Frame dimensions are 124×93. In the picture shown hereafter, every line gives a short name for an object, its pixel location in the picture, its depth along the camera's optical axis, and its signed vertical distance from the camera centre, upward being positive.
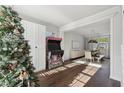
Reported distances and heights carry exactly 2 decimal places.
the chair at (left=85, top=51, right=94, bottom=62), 5.97 -0.70
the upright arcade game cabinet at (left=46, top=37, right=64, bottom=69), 4.10 -0.32
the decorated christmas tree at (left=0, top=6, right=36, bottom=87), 1.26 -0.11
